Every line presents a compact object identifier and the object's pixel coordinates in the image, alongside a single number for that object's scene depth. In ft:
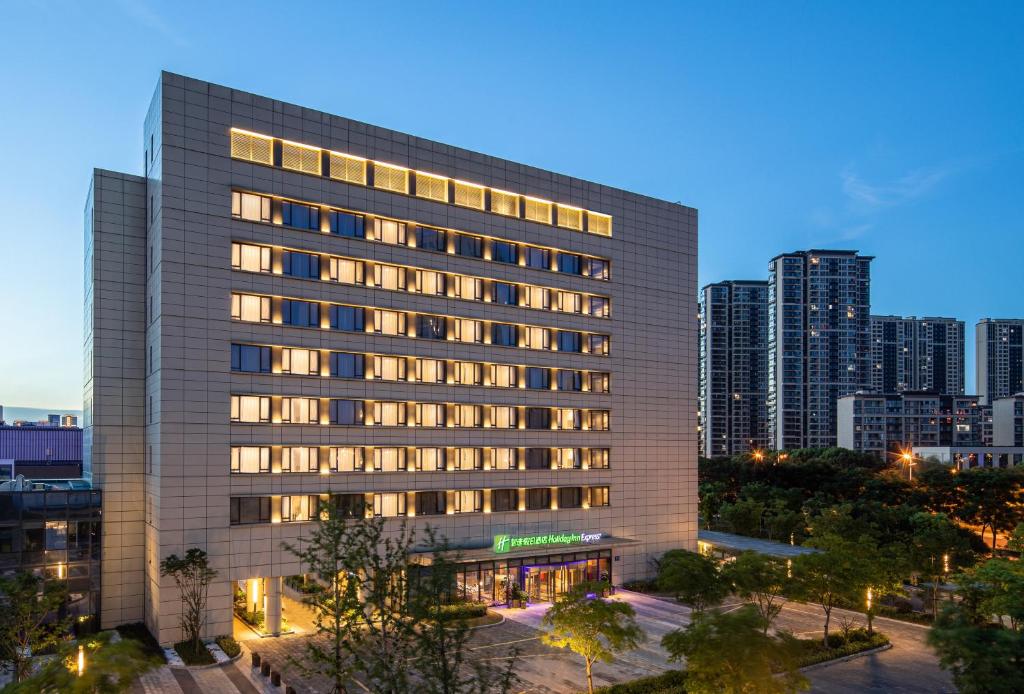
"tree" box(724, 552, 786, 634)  148.25
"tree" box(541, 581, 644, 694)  121.08
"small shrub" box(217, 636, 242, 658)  149.36
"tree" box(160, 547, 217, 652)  151.53
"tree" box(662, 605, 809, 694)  101.14
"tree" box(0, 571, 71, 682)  113.91
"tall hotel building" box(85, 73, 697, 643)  163.63
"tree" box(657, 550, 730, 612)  156.46
